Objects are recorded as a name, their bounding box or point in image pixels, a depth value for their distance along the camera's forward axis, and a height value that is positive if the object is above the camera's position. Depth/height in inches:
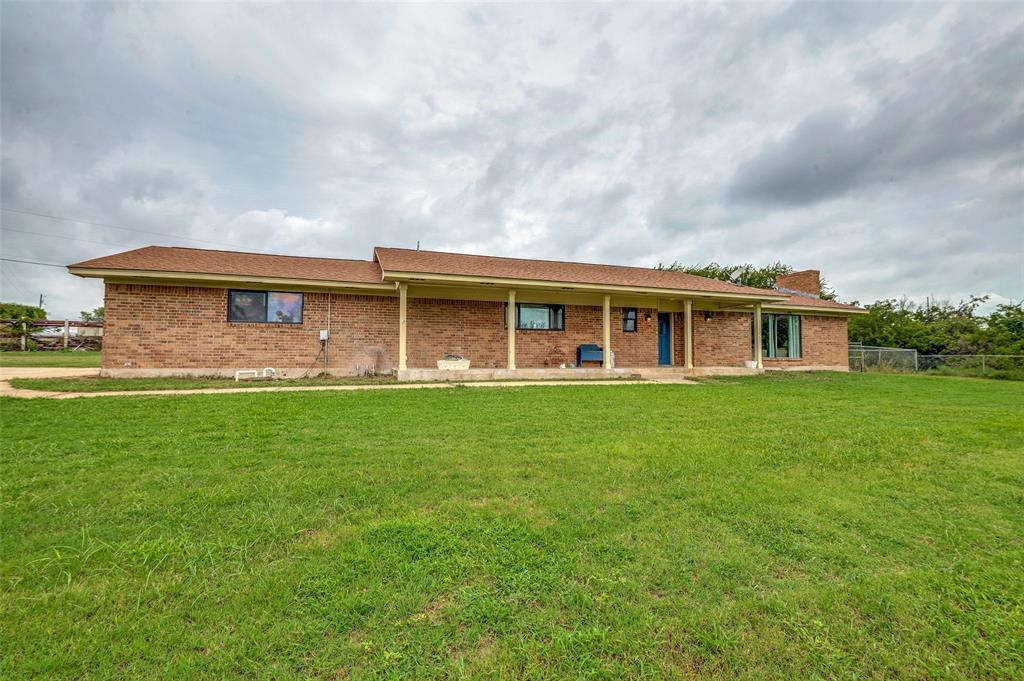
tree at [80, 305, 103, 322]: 1857.0 +173.7
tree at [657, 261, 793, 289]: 1333.7 +266.9
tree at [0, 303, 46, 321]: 1198.3 +126.7
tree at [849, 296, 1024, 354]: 838.6 +63.6
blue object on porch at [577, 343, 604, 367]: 600.7 +3.3
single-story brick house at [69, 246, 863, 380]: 454.3 +50.9
